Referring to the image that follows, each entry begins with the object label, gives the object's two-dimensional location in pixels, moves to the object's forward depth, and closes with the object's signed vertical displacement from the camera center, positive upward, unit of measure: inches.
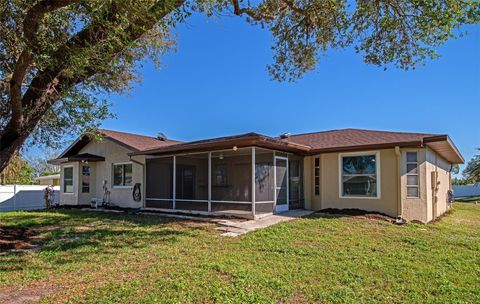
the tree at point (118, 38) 237.5 +112.0
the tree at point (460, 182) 1827.0 -41.4
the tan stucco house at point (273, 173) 446.9 +2.1
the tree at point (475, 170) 1412.4 +17.4
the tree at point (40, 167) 1907.2 +39.0
